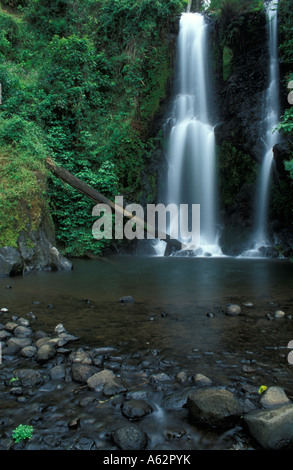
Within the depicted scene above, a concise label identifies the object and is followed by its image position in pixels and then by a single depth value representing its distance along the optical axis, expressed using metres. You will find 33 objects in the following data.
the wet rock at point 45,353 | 3.32
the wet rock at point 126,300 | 5.68
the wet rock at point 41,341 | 3.64
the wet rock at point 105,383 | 2.78
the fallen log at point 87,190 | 10.69
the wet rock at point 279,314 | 4.75
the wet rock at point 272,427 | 2.10
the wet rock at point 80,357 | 3.28
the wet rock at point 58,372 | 3.02
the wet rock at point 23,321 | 4.37
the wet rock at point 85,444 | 2.16
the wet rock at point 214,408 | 2.34
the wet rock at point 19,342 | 3.64
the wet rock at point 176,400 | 2.60
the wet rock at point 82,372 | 2.96
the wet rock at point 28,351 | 3.44
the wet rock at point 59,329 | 4.14
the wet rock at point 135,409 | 2.48
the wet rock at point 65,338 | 3.71
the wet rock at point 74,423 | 2.34
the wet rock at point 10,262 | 8.07
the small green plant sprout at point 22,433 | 2.20
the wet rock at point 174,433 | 2.26
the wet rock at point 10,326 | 4.16
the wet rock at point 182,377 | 2.96
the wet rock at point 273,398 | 2.54
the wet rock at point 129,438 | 2.15
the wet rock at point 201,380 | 2.91
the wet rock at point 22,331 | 4.02
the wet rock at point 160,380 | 2.88
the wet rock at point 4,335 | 3.88
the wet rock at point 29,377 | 2.89
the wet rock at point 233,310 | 4.90
